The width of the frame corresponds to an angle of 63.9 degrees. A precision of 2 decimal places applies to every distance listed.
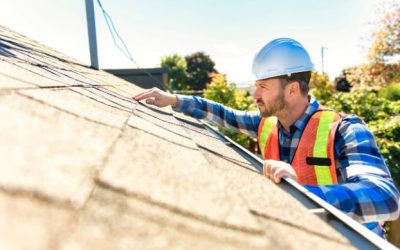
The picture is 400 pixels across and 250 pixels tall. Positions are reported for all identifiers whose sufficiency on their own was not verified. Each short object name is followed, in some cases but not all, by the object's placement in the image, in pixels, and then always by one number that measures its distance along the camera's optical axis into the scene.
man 1.83
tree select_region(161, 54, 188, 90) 57.88
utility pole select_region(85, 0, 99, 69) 5.04
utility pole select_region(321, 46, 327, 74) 55.05
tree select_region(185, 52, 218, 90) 61.06
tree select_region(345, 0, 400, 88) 24.64
